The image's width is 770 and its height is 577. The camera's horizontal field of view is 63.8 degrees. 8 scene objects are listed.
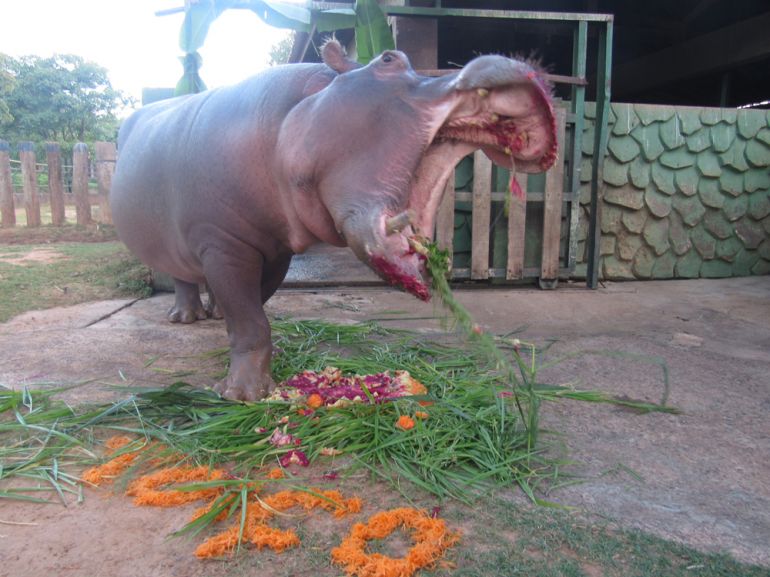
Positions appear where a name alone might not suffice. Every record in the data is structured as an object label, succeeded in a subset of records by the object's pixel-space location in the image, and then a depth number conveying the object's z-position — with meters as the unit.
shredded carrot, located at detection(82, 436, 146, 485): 1.62
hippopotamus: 1.59
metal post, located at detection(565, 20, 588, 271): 4.42
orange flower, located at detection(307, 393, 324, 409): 1.98
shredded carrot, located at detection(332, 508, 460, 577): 1.22
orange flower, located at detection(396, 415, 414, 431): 1.83
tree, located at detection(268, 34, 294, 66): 30.70
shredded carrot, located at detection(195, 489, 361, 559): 1.30
